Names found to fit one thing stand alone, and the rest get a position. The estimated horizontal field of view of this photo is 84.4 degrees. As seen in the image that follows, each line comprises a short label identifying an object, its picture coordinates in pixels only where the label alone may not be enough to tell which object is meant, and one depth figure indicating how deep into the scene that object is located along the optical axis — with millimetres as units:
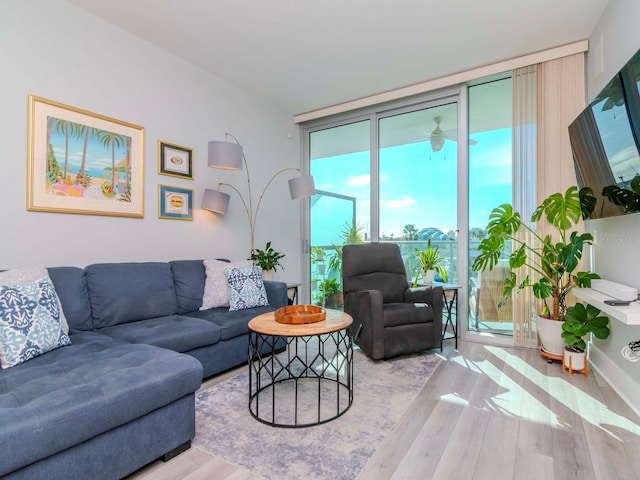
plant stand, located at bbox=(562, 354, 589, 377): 2670
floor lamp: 3088
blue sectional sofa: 1247
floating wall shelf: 1777
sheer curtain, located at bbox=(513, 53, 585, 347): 3176
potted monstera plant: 2740
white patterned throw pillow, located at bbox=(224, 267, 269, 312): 3044
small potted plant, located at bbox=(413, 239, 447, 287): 3746
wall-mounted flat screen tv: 1849
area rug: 1621
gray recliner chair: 2967
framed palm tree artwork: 2418
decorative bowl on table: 2107
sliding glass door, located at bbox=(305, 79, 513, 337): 3670
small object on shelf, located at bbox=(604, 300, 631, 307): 2000
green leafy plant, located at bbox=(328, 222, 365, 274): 4492
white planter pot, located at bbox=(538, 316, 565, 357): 2875
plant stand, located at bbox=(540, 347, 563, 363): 2879
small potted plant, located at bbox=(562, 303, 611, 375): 2611
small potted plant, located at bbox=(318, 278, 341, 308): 4770
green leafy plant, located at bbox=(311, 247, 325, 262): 4848
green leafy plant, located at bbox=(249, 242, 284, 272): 3805
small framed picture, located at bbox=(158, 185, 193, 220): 3191
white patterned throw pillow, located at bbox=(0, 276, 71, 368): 1695
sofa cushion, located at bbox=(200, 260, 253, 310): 3076
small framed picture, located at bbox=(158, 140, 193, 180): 3184
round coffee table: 1990
